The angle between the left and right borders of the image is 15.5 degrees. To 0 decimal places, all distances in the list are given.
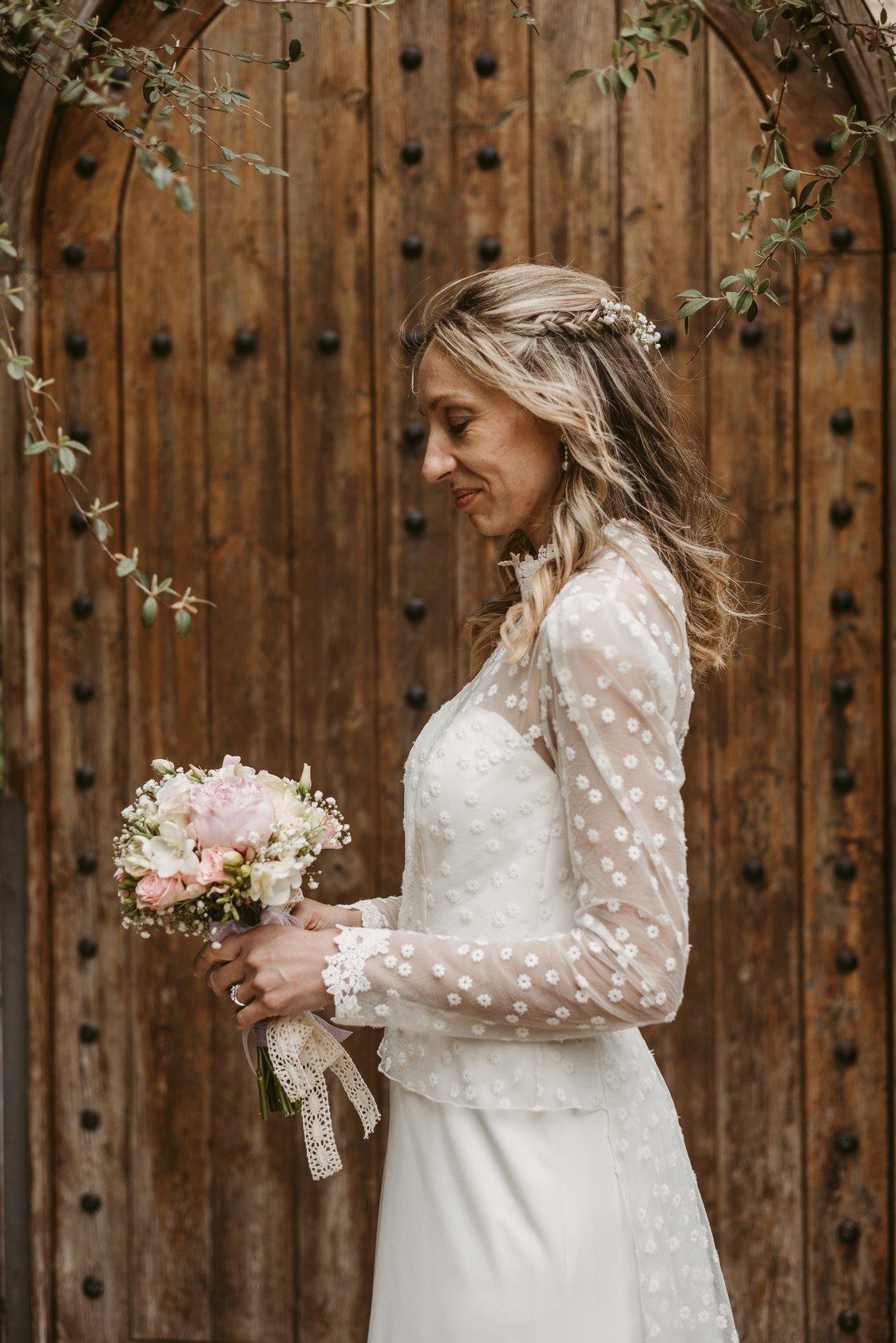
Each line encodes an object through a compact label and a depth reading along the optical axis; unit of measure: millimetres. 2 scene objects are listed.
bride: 2755
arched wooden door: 3580
